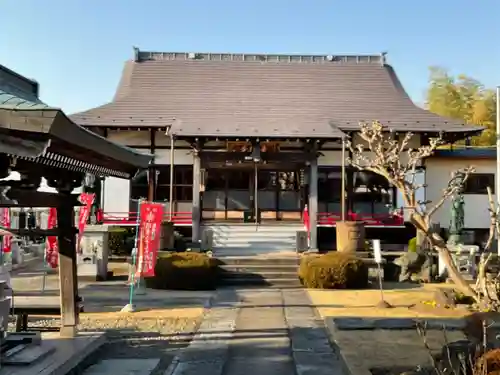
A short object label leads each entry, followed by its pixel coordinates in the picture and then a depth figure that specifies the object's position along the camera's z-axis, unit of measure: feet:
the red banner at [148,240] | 39.91
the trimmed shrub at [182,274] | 44.60
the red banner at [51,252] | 39.40
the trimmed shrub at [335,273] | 45.29
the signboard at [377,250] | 39.70
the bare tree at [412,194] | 25.50
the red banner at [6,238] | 52.14
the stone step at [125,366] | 21.81
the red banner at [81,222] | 46.73
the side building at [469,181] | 72.79
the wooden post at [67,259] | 24.59
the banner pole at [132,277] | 35.32
